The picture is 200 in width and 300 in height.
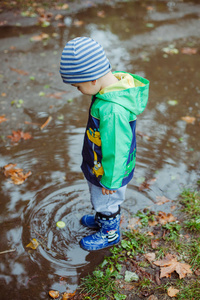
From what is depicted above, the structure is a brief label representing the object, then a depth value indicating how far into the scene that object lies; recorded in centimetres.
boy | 187
